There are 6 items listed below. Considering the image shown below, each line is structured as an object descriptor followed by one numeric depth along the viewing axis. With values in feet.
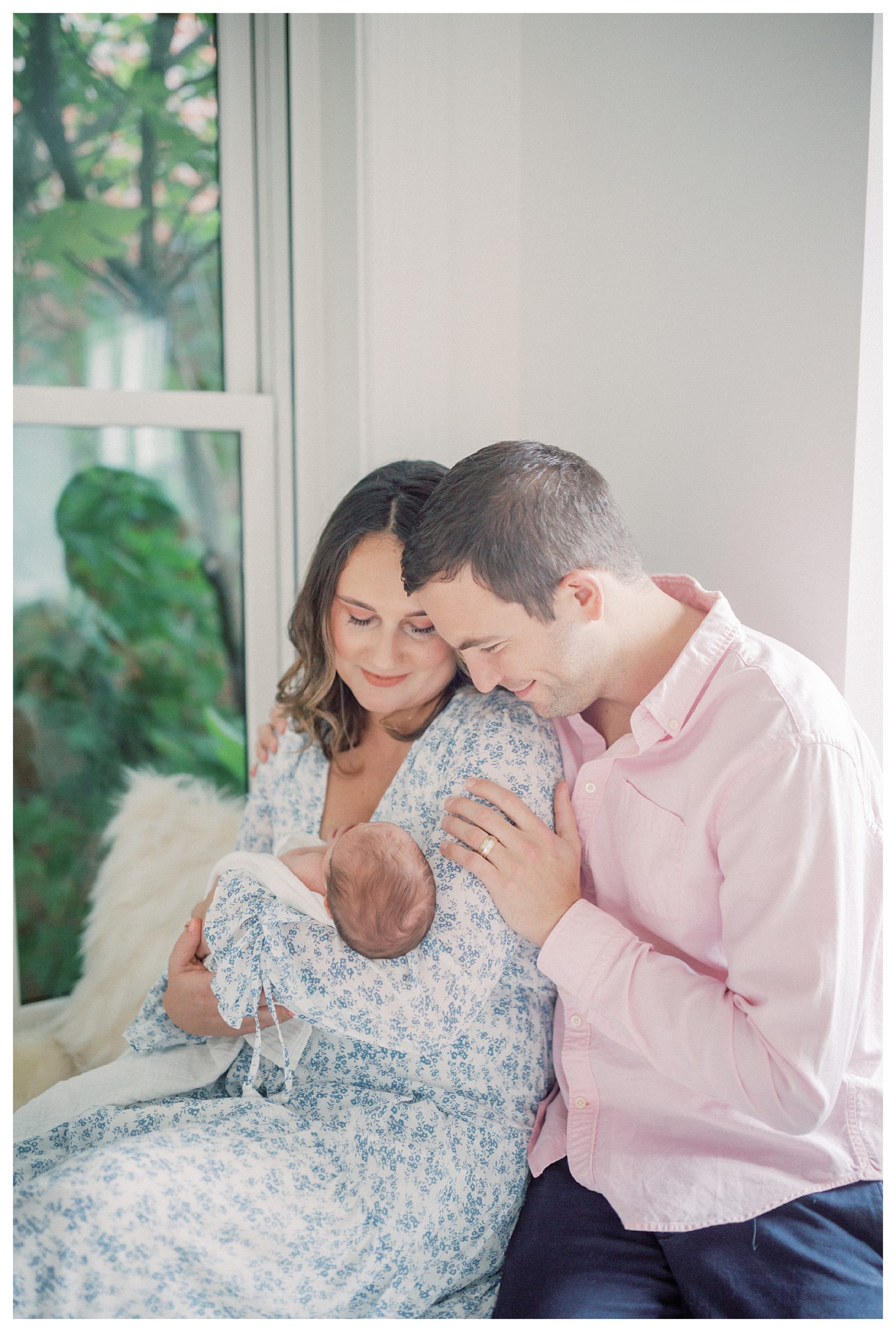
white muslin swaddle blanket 4.07
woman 3.27
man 3.13
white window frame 6.19
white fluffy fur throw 5.92
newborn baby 3.55
